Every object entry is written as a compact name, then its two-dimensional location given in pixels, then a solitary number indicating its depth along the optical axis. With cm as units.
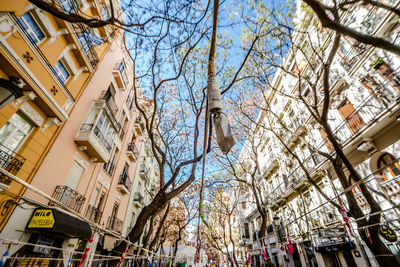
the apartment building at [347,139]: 819
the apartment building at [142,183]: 1745
